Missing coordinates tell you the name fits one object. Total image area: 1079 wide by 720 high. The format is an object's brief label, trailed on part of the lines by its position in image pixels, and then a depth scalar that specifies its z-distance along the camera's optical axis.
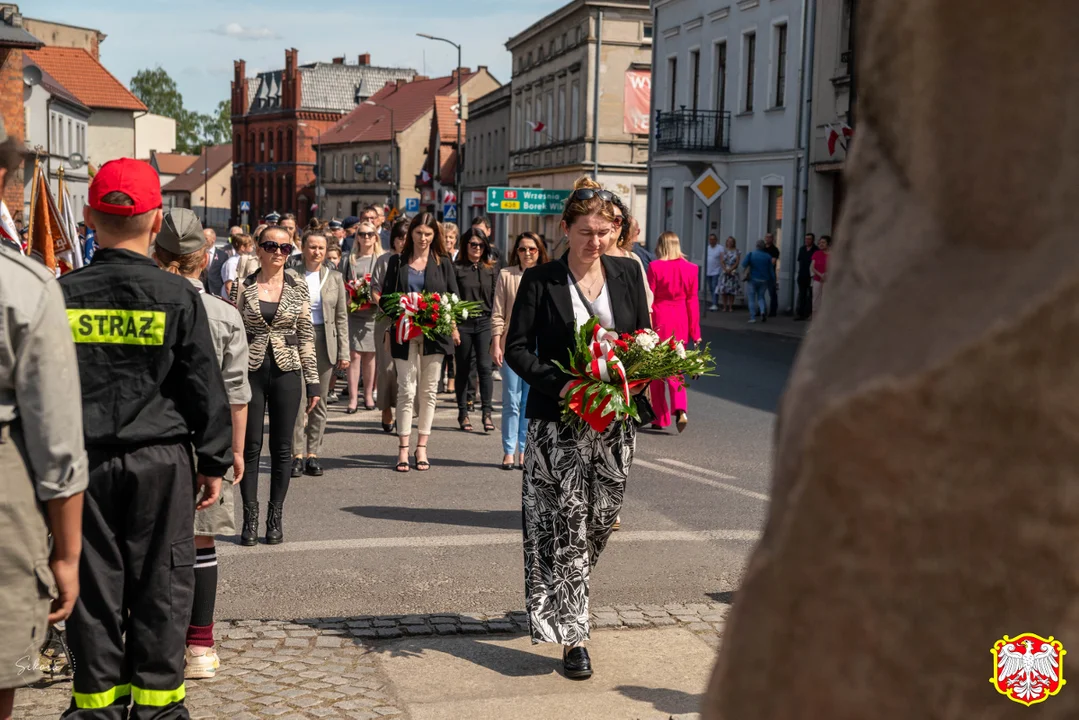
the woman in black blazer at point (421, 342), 11.30
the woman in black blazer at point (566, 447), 5.81
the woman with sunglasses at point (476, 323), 13.71
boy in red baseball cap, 4.18
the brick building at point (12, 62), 36.56
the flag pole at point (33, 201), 10.73
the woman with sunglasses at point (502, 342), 11.12
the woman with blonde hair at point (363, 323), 14.51
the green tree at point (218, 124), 159.12
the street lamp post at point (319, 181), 121.81
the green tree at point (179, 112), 128.50
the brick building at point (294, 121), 135.50
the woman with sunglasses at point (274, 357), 8.34
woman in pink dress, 12.30
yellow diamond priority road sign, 27.42
